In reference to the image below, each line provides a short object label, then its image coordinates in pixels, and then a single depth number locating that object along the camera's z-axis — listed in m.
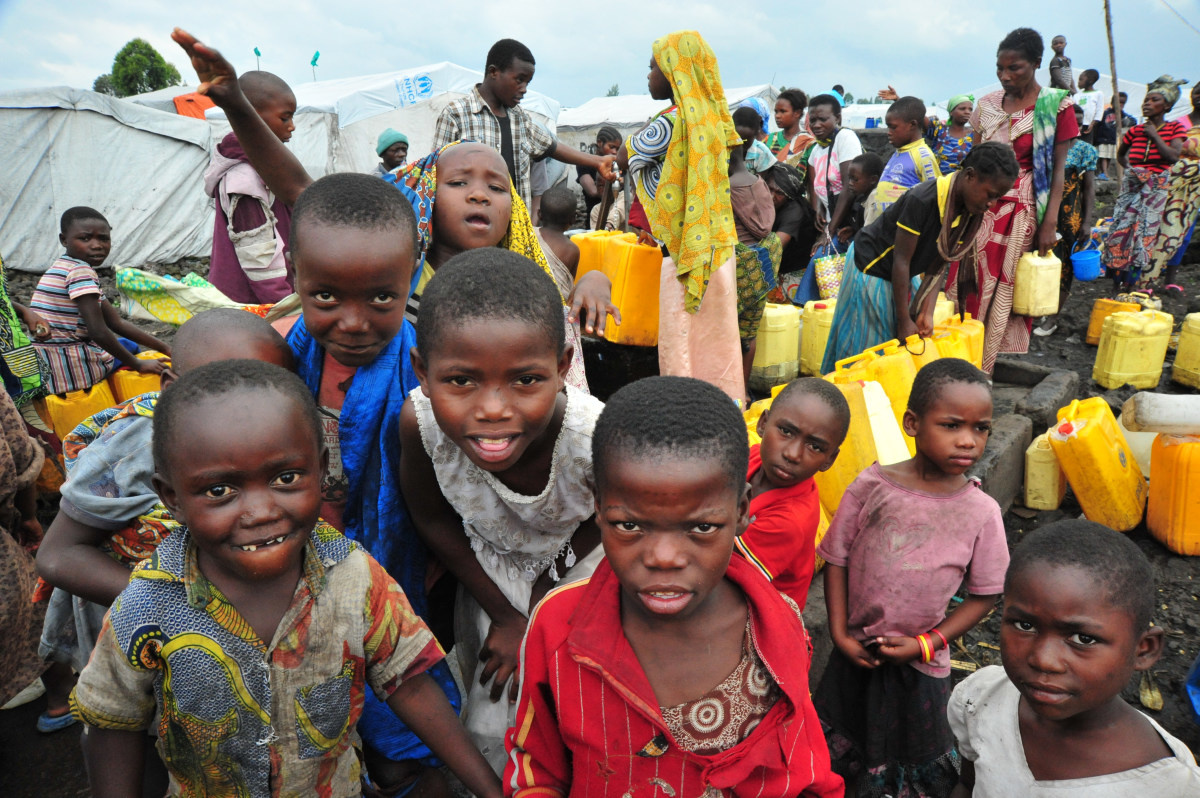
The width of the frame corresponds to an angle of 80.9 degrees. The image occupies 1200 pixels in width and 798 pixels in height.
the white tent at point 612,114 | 21.28
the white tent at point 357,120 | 14.77
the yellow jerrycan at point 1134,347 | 5.67
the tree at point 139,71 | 27.97
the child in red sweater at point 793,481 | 2.13
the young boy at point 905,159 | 5.89
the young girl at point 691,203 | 3.97
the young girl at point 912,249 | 3.87
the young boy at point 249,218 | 3.52
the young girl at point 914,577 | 2.11
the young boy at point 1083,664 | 1.42
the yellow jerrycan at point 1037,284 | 5.38
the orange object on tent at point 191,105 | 15.48
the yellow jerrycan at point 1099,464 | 3.72
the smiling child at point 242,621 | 1.21
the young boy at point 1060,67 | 11.53
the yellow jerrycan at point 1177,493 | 3.53
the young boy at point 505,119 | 4.33
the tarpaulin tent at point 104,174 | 11.19
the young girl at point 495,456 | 1.49
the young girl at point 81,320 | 4.02
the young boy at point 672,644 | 1.22
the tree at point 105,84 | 29.38
